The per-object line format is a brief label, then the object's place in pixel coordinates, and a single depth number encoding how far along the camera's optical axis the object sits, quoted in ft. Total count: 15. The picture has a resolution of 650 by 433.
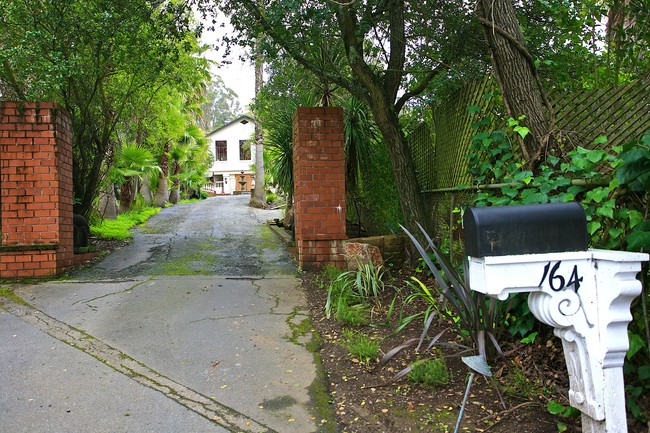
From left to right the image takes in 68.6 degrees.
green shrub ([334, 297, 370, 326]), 13.89
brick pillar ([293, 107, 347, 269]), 20.35
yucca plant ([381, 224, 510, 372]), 9.89
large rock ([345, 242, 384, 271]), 19.08
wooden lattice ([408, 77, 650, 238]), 9.58
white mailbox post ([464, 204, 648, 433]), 6.56
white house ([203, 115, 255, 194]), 150.82
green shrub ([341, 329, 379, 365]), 11.48
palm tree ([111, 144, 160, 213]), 41.26
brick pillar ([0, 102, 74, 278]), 19.19
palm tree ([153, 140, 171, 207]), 70.80
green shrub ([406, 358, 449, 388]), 9.93
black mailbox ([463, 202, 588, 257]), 6.57
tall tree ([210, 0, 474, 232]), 17.42
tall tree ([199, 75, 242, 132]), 184.14
